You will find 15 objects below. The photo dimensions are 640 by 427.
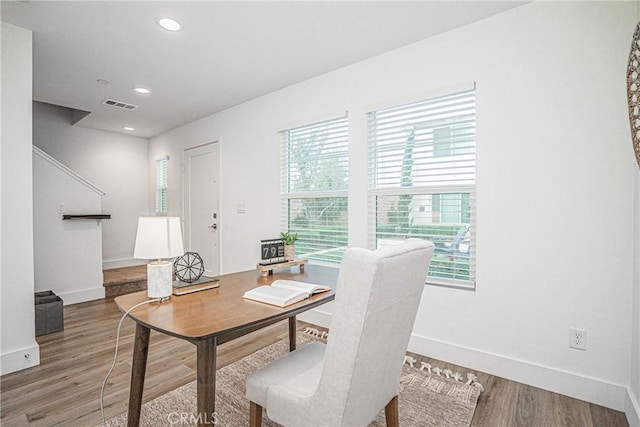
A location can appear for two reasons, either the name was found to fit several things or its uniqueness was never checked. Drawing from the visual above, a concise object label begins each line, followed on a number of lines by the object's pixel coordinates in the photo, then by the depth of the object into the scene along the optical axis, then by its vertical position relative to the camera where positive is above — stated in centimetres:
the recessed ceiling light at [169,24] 229 +134
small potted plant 235 -28
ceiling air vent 400 +134
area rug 172 -112
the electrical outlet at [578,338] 193 -78
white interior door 456 +11
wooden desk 115 -43
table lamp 145 -17
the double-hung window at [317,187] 314 +24
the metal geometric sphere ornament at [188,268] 172 -31
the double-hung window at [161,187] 571 +40
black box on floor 293 -99
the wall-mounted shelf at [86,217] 387 -9
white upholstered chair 97 -48
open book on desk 148 -40
